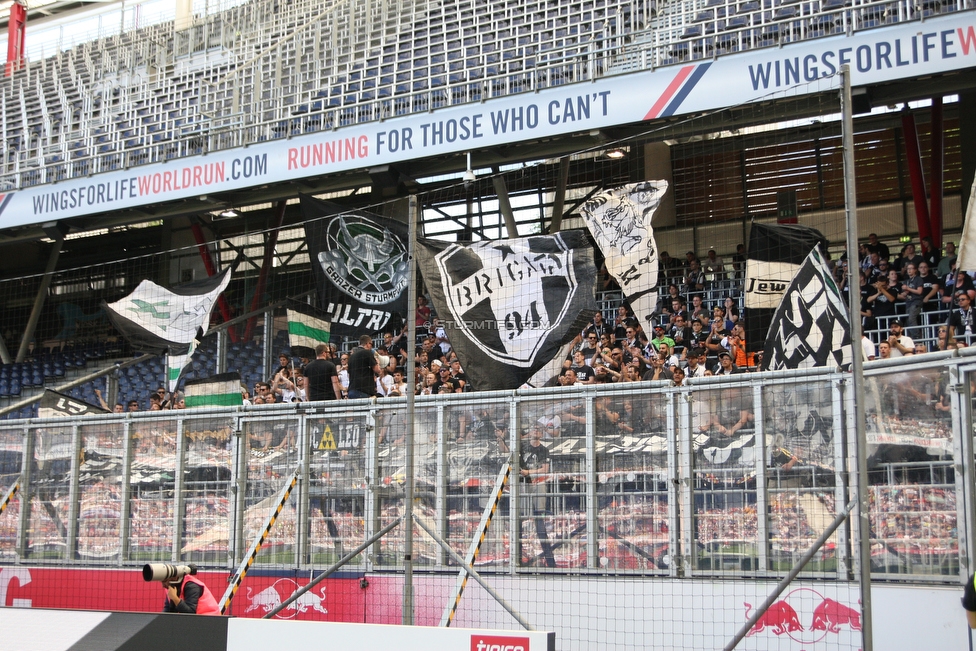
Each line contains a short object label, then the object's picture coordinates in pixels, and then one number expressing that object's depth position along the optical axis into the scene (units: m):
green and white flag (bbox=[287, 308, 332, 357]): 10.36
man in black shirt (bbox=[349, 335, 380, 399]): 10.36
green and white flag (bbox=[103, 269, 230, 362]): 10.34
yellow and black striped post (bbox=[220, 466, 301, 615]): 9.21
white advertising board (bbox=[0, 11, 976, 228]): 13.15
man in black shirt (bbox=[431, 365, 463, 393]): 13.14
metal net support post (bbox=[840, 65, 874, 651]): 5.81
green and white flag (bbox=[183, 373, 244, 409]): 10.56
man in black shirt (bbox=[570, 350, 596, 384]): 12.27
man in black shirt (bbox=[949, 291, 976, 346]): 11.74
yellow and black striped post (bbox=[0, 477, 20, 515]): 11.01
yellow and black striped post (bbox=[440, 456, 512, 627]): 8.12
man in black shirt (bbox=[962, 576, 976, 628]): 5.04
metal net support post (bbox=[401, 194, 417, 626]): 7.44
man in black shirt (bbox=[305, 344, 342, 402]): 11.86
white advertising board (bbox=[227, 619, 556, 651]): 5.98
